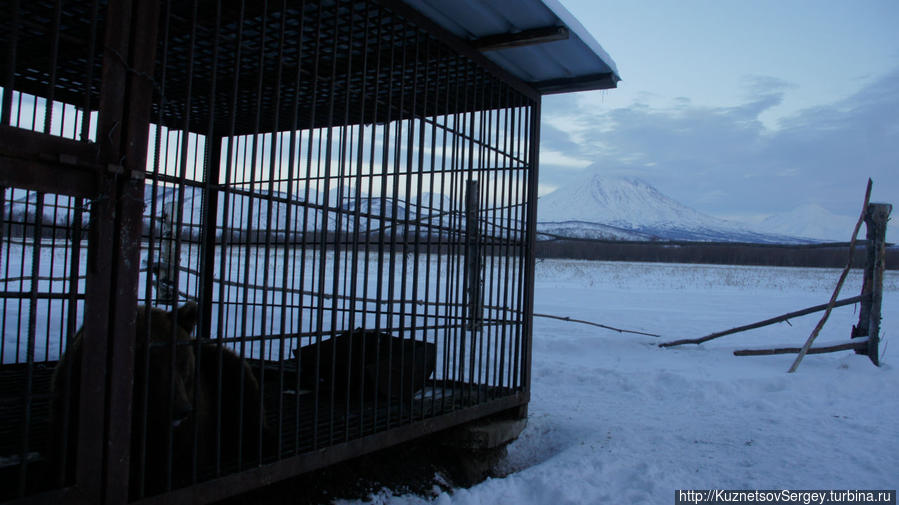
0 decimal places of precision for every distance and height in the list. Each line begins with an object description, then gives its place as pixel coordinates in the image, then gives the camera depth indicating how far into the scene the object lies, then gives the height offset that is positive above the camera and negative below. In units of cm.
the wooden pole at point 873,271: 812 +28
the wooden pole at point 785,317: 827 -43
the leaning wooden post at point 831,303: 764 -19
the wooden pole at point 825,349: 799 -82
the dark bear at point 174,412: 252 -70
